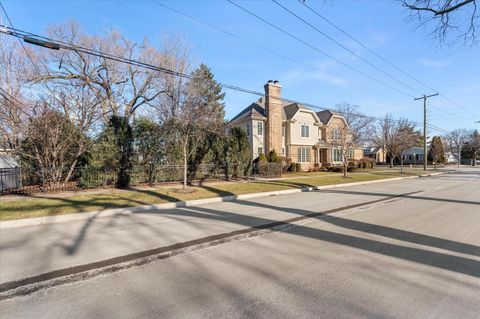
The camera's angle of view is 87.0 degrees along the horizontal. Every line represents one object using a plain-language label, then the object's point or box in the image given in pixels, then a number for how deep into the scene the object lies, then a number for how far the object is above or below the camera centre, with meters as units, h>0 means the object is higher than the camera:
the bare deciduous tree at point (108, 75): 20.16 +7.26
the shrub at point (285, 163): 26.59 -0.56
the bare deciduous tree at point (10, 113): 13.88 +2.74
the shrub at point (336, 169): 30.88 -1.46
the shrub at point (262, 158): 24.85 +0.00
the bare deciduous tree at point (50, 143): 12.63 +0.88
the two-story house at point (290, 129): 27.59 +3.33
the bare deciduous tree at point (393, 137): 38.38 +3.00
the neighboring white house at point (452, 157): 71.69 -0.32
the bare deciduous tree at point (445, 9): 6.75 +4.09
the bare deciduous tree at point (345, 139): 23.02 +1.74
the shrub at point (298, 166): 27.42 -0.92
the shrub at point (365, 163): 36.34 -0.89
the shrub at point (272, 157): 25.58 +0.09
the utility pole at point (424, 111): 30.73 +5.59
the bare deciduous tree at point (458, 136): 74.13 +5.81
